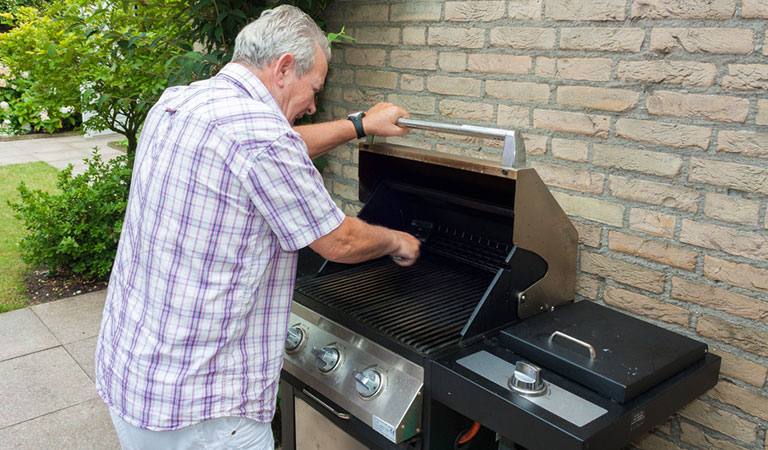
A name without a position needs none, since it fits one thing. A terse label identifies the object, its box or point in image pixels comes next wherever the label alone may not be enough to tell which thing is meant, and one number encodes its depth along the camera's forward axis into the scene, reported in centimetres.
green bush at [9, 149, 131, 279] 511
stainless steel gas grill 155
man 158
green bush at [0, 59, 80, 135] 498
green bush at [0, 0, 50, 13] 1190
